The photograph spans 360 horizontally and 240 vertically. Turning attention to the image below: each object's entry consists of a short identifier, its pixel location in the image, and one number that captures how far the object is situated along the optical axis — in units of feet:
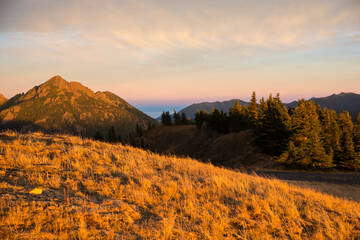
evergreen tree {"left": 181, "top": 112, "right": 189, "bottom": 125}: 393.50
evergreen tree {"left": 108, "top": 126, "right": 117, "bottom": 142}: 272.74
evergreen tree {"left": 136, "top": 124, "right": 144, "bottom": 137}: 379.82
